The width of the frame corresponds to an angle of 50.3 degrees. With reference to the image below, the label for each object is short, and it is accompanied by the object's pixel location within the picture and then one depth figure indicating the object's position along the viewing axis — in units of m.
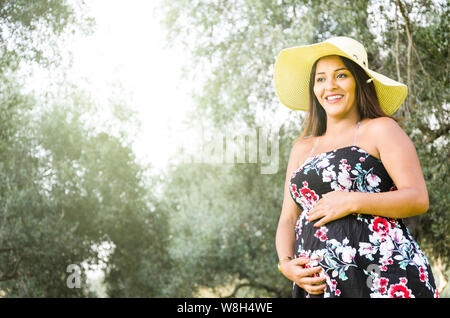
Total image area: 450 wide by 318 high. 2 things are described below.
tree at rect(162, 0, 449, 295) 5.93
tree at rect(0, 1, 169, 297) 8.27
